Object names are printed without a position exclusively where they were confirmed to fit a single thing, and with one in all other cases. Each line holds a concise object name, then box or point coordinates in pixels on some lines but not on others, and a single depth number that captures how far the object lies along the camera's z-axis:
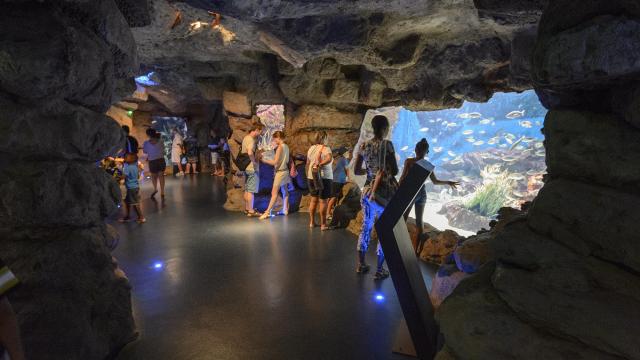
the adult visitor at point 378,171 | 4.33
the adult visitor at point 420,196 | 5.00
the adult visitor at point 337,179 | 7.80
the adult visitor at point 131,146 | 7.08
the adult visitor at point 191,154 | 18.47
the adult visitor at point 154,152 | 8.30
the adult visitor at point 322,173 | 7.22
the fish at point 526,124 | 39.81
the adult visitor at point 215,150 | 17.51
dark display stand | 2.78
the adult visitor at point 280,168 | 7.96
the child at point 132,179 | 6.99
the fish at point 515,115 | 42.66
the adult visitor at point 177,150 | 16.38
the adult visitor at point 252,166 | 7.91
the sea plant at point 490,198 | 19.00
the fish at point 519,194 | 19.81
